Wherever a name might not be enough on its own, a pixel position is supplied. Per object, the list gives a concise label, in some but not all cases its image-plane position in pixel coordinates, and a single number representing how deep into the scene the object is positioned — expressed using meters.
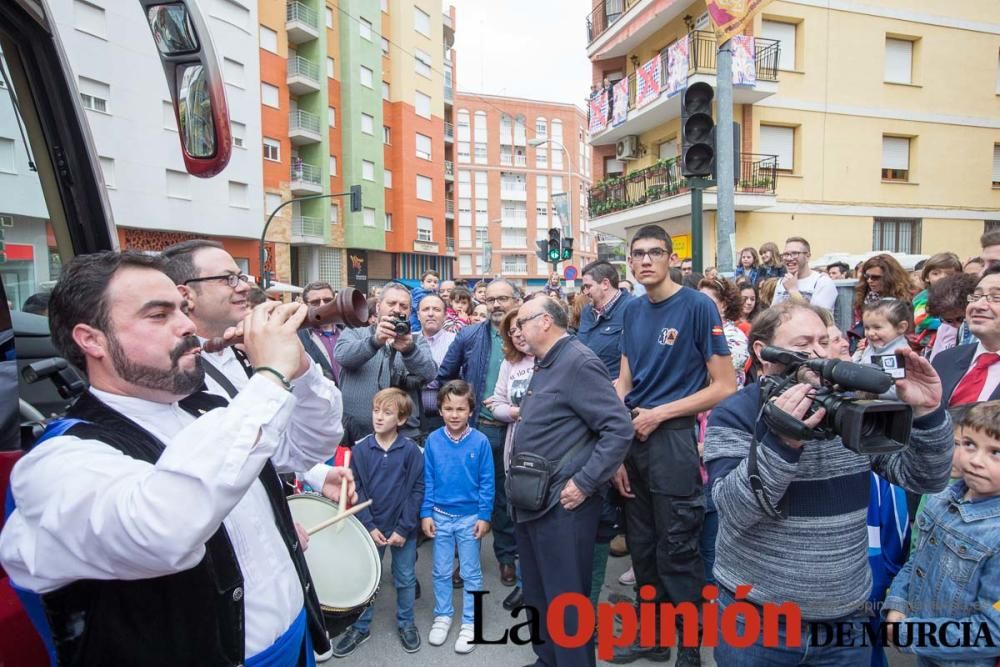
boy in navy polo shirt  4.04
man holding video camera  2.03
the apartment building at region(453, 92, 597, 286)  64.75
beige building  17.83
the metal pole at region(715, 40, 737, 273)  6.99
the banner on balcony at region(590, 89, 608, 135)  21.92
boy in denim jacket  2.24
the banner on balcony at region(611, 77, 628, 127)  20.47
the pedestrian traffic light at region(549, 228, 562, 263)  16.94
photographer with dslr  4.64
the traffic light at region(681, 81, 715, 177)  6.16
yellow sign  18.45
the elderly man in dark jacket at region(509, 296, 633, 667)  3.18
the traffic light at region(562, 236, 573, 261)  17.52
